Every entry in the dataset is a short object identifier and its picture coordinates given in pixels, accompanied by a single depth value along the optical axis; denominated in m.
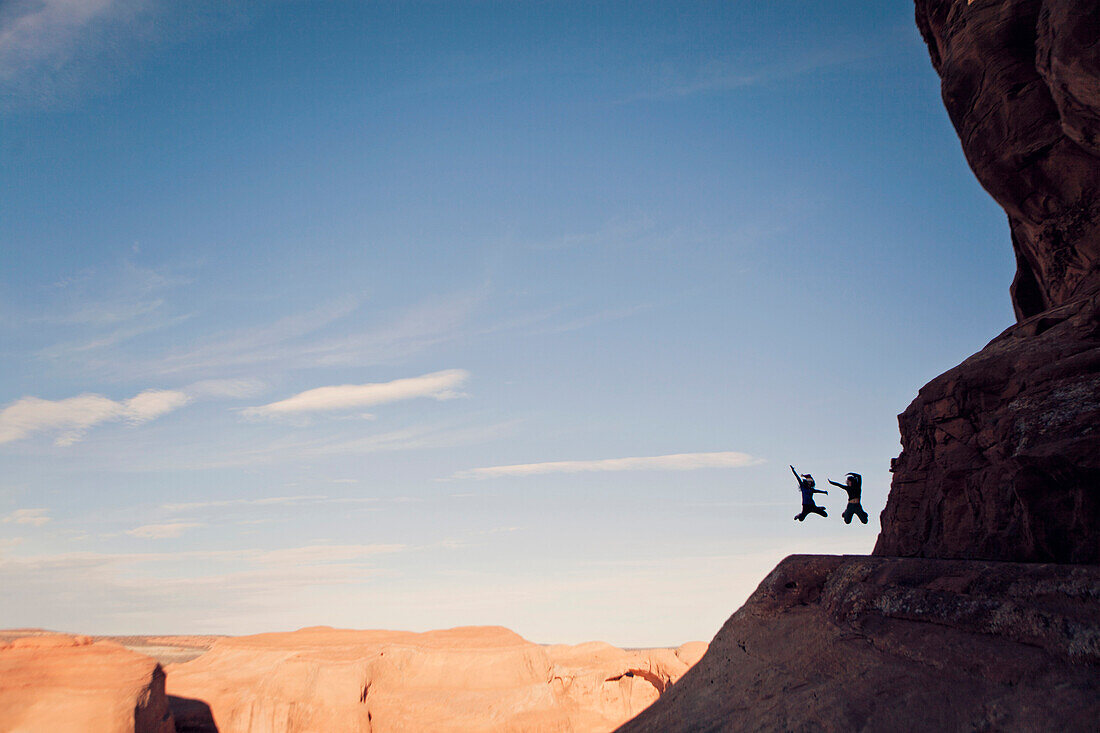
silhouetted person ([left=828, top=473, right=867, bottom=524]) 14.75
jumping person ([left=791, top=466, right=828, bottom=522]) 15.76
